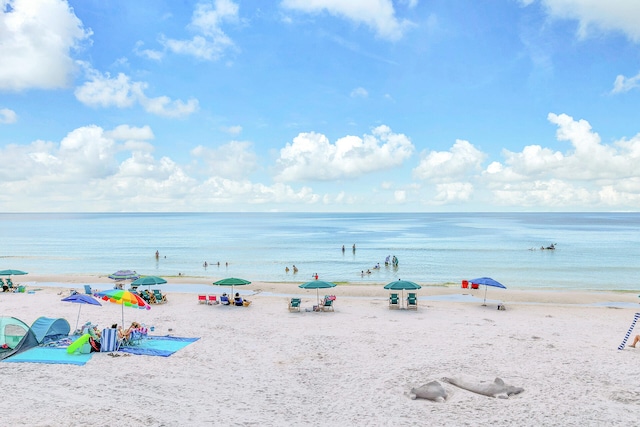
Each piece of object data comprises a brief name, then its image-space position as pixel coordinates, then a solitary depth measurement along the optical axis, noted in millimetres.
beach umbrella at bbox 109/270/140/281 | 30078
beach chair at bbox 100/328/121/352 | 15438
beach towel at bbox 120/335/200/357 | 15430
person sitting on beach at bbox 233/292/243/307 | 24172
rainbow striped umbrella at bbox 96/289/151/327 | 16547
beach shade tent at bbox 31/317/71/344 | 16344
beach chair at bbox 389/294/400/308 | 23359
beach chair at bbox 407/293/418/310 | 23000
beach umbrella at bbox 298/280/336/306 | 22859
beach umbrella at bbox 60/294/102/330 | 16984
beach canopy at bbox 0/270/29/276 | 29312
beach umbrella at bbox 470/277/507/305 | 23814
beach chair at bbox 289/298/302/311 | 22531
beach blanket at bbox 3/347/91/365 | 14328
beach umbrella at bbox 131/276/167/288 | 24453
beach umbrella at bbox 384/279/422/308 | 22795
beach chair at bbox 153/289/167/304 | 25188
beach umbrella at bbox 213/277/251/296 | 24067
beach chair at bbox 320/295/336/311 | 22719
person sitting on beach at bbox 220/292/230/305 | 24359
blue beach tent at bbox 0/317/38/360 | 15062
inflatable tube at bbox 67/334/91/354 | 15094
